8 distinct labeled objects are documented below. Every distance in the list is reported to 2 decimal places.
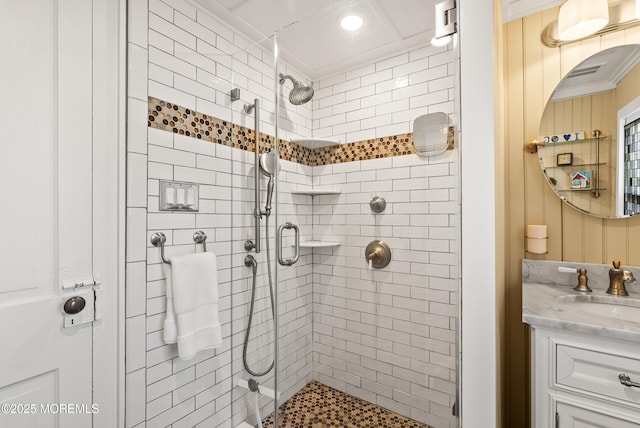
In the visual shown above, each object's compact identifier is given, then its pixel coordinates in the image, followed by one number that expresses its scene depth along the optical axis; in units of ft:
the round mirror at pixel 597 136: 4.63
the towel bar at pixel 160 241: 4.30
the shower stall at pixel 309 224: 3.82
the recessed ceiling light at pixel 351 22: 4.50
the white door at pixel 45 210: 3.17
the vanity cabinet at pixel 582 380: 3.09
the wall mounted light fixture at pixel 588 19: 4.63
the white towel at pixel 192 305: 4.33
